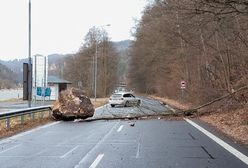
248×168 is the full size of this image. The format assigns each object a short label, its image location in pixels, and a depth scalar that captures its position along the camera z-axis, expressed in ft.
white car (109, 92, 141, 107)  150.31
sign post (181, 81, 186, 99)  167.32
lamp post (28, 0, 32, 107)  82.05
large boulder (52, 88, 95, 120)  82.99
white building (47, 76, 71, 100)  237.82
